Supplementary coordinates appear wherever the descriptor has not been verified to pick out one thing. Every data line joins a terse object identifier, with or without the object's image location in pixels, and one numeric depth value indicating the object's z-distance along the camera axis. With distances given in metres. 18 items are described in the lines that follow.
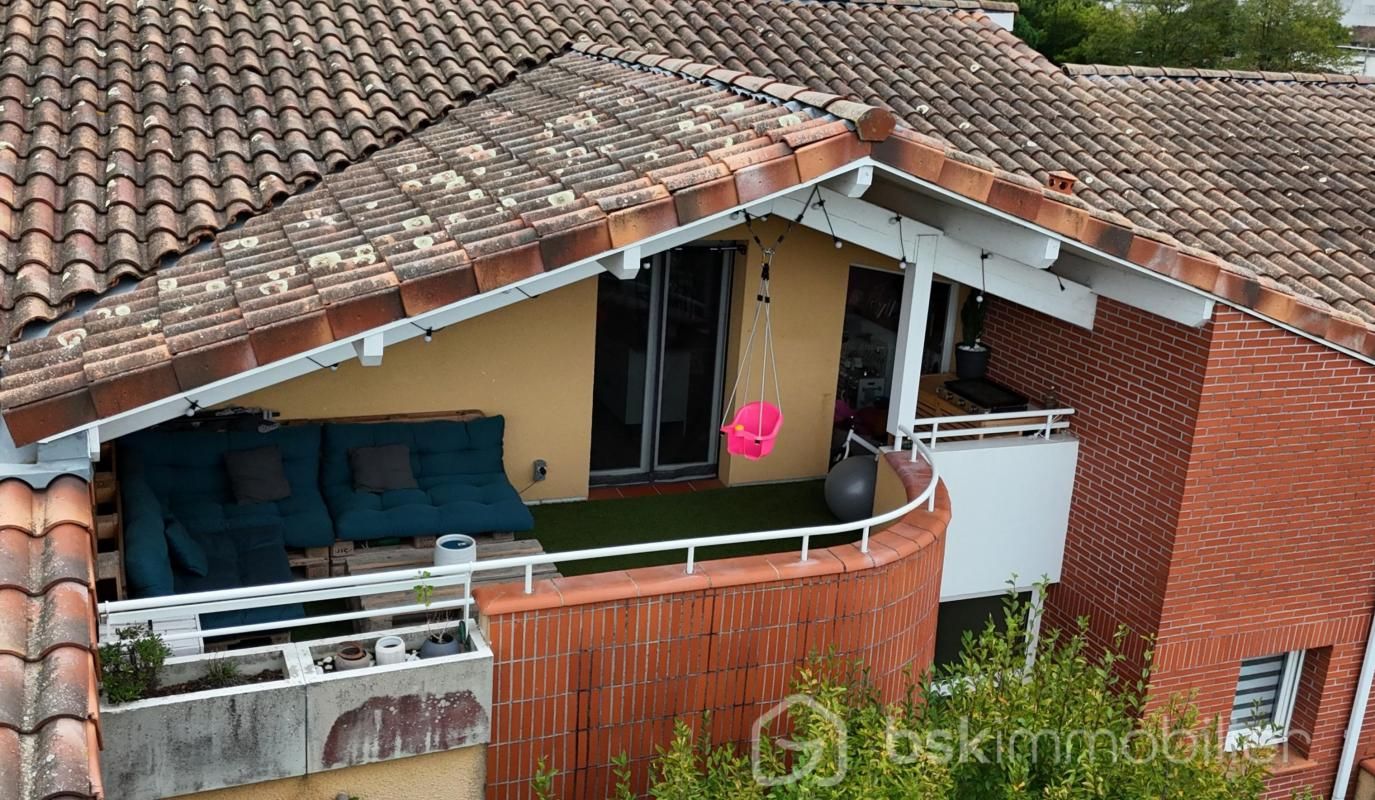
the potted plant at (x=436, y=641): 6.68
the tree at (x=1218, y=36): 38.28
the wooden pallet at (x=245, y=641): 7.82
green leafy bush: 5.66
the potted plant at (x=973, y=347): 11.48
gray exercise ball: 10.22
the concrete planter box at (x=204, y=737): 5.95
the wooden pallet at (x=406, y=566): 8.35
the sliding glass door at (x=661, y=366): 11.34
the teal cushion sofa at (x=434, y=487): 9.53
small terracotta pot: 6.69
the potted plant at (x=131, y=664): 5.93
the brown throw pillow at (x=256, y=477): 9.40
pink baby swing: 9.05
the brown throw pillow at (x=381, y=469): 9.84
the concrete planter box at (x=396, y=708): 6.43
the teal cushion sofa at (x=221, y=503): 8.45
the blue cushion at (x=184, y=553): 8.12
